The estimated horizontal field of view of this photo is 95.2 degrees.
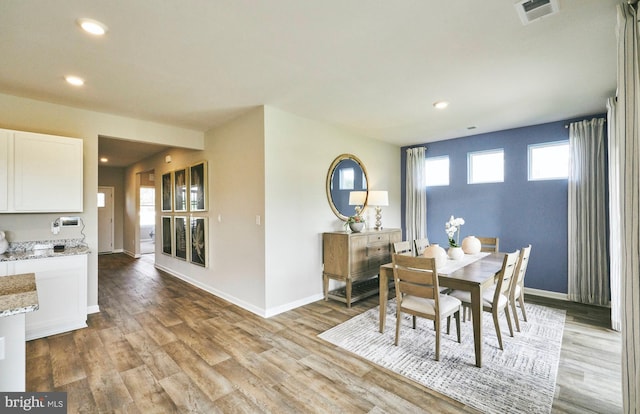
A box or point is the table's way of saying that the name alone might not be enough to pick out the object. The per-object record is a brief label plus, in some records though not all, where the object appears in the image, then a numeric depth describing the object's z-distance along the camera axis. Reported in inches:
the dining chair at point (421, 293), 98.1
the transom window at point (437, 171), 217.9
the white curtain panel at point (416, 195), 221.8
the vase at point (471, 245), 143.5
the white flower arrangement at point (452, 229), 134.0
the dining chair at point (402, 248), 133.7
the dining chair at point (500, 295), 101.0
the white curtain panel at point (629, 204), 58.9
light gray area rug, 80.8
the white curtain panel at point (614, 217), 124.5
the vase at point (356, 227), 166.1
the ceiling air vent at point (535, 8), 71.1
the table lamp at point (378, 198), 177.8
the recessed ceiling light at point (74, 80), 108.0
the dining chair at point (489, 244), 157.6
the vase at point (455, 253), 130.2
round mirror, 175.3
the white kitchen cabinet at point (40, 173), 117.8
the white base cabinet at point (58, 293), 115.7
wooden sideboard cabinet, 153.4
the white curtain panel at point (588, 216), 153.4
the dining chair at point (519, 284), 114.3
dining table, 93.9
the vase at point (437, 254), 116.6
